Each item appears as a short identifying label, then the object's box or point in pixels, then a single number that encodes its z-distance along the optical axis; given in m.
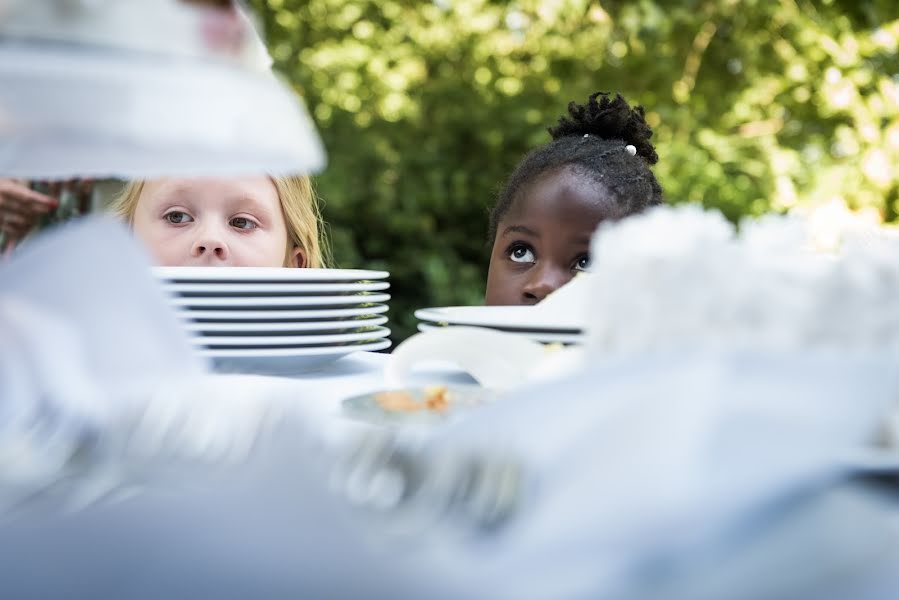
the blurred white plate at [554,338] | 0.75
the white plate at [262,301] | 0.84
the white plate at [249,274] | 0.85
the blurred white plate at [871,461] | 0.42
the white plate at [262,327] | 0.85
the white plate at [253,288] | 0.84
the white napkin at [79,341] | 0.43
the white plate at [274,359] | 0.85
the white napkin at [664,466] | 0.33
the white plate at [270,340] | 0.85
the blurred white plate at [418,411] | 0.50
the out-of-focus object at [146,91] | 0.48
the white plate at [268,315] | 0.85
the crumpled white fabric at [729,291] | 0.42
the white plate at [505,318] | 0.76
